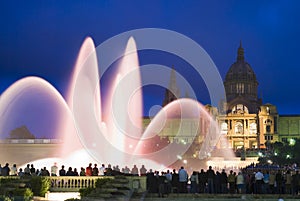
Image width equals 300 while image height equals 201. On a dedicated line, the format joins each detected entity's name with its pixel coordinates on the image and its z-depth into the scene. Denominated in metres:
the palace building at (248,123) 139.75
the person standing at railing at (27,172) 27.26
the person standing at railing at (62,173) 27.52
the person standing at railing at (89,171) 27.81
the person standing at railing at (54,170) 28.96
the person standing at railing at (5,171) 28.66
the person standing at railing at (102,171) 28.79
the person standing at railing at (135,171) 30.18
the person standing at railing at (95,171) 27.94
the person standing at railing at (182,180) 25.09
